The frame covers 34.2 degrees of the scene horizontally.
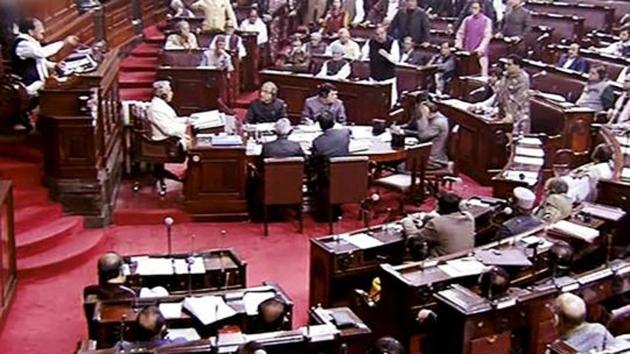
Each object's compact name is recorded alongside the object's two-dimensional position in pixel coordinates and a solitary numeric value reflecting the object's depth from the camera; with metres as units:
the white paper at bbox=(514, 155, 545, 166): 11.36
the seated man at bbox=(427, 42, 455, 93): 15.08
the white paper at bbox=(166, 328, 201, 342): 6.62
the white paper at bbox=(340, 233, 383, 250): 8.14
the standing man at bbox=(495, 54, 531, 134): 12.21
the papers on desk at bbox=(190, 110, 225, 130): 11.64
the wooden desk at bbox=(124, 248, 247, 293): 7.75
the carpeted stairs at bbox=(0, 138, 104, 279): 9.48
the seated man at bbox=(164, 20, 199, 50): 14.90
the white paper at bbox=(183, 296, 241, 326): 6.85
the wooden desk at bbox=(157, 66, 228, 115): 14.11
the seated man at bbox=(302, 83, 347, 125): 12.38
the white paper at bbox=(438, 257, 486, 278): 7.36
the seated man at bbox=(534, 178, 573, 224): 8.77
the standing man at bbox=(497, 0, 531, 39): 16.61
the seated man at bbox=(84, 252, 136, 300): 7.14
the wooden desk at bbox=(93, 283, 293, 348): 6.77
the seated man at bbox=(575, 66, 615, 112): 12.81
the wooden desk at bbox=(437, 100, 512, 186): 12.21
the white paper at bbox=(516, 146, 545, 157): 11.58
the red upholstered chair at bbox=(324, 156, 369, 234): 10.67
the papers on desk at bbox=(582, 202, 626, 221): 8.41
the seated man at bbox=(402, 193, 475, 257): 8.16
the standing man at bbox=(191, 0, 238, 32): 16.14
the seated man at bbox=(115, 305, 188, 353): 6.22
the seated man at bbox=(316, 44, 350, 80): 14.61
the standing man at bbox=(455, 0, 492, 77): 15.43
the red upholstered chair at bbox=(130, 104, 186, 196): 11.04
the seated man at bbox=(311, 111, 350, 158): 10.84
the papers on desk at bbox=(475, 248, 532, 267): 7.54
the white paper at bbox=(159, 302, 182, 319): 6.92
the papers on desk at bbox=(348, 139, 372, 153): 11.23
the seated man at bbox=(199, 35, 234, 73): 14.53
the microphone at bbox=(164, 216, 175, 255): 7.85
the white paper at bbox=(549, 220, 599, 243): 8.02
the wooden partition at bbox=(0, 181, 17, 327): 8.45
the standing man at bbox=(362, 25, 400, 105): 14.32
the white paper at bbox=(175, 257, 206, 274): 7.84
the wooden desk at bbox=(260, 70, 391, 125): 13.92
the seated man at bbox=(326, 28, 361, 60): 15.39
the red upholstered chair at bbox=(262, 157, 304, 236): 10.51
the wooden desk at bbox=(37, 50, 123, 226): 10.02
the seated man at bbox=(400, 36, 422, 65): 15.41
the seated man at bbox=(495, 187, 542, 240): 8.54
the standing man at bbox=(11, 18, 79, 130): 10.38
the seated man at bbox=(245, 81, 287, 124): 12.26
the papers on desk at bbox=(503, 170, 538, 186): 10.82
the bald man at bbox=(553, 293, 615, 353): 5.95
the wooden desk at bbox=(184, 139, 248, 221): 10.82
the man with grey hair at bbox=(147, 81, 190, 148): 11.03
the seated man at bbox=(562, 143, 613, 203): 9.62
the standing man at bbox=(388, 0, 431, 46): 15.73
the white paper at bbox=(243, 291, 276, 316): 6.98
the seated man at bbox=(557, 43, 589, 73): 14.34
